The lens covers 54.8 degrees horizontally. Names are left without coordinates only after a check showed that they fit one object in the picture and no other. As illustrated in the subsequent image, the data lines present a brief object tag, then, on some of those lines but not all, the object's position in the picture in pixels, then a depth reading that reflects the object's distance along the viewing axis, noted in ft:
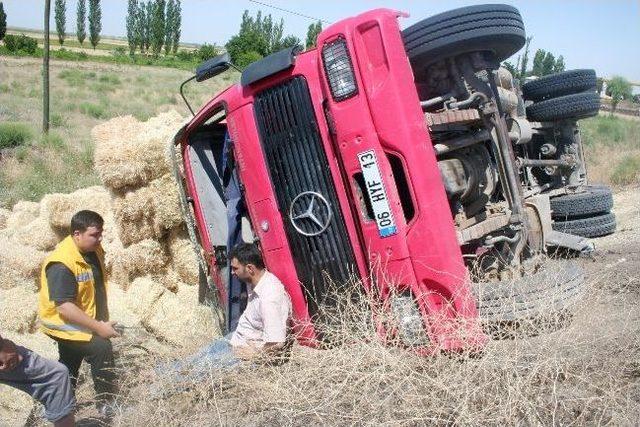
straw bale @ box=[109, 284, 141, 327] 19.79
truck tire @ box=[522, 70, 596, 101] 21.06
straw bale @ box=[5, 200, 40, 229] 24.62
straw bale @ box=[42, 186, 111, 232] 22.07
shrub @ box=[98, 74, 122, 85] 126.27
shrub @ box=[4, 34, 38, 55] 171.94
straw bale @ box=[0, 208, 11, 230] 25.20
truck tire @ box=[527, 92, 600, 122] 21.18
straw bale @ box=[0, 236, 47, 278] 20.56
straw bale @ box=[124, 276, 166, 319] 19.83
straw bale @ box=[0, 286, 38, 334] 18.44
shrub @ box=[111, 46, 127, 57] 209.58
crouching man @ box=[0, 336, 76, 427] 11.52
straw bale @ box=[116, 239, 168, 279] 20.76
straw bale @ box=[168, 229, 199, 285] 21.35
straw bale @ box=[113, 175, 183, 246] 20.25
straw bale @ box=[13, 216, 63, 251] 22.25
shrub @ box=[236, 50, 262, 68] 133.01
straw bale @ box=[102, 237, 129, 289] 21.01
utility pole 65.62
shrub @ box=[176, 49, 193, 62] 200.85
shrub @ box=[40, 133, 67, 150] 59.11
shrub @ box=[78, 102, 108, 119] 92.57
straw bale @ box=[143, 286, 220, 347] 18.93
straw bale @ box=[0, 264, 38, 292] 20.44
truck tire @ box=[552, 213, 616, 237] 22.15
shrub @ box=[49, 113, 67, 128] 79.27
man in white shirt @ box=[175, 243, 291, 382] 12.40
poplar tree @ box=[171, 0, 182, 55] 223.10
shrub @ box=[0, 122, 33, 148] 62.13
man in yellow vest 13.23
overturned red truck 12.05
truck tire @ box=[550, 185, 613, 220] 21.77
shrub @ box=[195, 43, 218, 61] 190.90
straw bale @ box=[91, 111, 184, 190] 19.76
